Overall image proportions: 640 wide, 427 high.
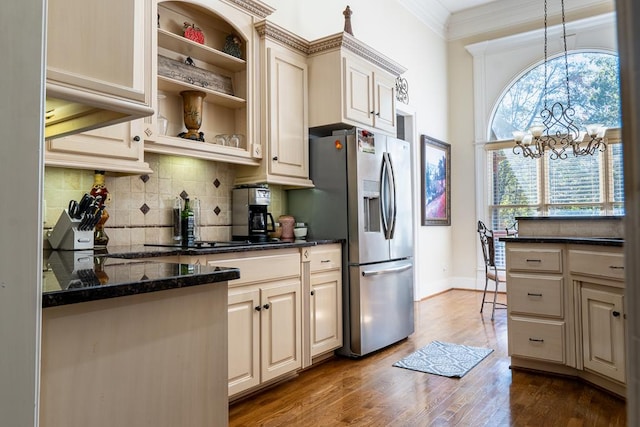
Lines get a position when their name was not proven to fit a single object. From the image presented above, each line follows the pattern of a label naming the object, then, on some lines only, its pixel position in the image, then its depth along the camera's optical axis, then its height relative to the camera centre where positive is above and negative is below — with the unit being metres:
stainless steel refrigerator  3.32 +0.02
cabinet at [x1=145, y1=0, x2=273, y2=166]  2.72 +0.96
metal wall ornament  5.36 +1.61
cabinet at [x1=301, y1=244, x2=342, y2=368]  3.01 -0.53
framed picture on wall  5.91 +0.57
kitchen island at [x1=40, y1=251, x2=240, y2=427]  0.92 -0.28
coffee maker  3.19 +0.09
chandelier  4.46 +0.88
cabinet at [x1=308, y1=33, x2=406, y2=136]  3.44 +1.12
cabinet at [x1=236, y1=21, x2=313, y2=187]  3.18 +0.83
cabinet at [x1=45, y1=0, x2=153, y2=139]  0.90 +0.36
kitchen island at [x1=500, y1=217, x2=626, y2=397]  2.51 -0.48
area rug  3.01 -0.98
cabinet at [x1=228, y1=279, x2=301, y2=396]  2.45 -0.63
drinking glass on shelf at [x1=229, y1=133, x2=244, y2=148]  3.09 +0.59
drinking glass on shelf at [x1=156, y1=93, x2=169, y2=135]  2.61 +0.60
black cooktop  2.51 -0.12
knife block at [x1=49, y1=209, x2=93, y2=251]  2.11 -0.04
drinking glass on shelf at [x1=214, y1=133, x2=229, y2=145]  3.10 +0.59
